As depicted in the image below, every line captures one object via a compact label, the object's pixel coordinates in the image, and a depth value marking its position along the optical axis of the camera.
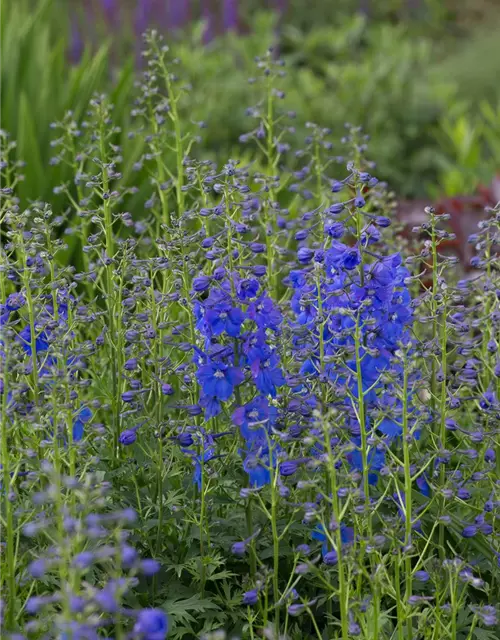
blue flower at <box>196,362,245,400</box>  2.38
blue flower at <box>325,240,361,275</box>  2.48
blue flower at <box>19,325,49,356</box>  2.65
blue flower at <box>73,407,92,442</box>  2.57
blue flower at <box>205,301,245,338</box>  2.31
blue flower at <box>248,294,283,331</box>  2.37
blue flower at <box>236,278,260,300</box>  2.39
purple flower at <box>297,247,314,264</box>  2.52
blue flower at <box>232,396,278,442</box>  2.39
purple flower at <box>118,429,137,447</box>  2.43
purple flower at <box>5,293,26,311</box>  2.49
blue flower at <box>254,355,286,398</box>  2.38
